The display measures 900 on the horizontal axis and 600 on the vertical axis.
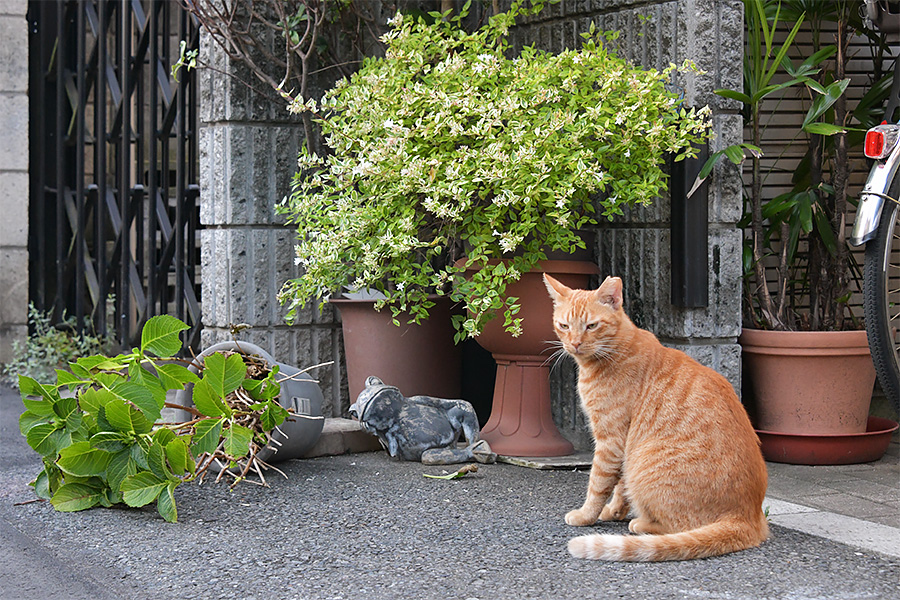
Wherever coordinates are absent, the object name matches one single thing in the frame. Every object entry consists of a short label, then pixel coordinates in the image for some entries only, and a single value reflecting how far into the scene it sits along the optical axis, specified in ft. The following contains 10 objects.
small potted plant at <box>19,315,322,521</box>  10.69
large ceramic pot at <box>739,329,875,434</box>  13.57
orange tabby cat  9.40
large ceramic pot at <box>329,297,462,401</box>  14.85
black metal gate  18.44
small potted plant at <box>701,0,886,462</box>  13.58
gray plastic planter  13.21
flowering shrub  12.44
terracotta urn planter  13.74
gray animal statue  13.65
